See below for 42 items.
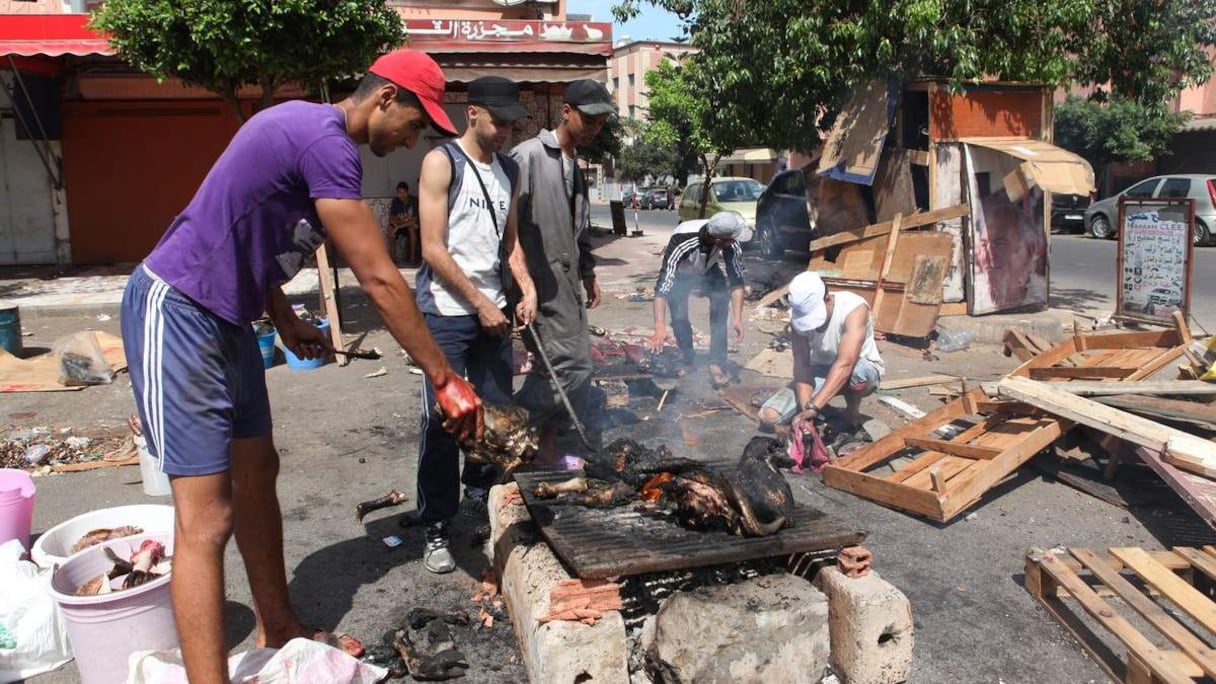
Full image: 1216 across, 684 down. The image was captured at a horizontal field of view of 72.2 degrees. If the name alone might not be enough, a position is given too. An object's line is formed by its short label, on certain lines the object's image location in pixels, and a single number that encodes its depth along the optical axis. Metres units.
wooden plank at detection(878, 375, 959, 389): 7.12
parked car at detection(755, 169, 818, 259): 13.22
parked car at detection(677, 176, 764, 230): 19.16
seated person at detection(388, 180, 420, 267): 14.70
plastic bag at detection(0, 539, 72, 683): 2.90
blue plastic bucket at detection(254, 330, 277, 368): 7.78
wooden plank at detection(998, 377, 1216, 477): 4.05
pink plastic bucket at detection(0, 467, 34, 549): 3.33
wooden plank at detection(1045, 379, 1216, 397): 4.89
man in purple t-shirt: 2.43
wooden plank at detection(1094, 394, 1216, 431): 4.51
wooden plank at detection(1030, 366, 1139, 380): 5.48
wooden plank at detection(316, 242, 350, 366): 8.30
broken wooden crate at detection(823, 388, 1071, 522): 4.26
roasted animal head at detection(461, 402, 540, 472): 3.52
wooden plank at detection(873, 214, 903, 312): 9.30
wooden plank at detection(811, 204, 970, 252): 9.51
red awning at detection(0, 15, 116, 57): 11.70
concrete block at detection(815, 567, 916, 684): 2.86
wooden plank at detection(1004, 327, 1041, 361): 6.74
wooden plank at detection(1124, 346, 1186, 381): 5.33
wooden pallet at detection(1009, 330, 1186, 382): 5.50
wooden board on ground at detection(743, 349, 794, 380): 7.61
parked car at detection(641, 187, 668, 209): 40.74
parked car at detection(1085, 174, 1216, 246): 17.33
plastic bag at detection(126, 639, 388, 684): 2.56
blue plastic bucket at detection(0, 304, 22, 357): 8.12
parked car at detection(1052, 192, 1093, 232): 21.38
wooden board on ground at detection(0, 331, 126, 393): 7.16
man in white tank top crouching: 5.04
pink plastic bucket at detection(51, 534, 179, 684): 2.69
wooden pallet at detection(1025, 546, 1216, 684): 2.84
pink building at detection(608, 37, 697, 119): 61.41
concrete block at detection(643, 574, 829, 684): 2.73
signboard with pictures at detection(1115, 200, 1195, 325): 8.16
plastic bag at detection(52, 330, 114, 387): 7.25
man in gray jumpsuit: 4.37
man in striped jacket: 6.62
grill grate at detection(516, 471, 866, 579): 2.74
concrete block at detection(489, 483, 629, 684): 2.62
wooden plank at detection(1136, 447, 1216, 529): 3.81
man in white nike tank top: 3.61
